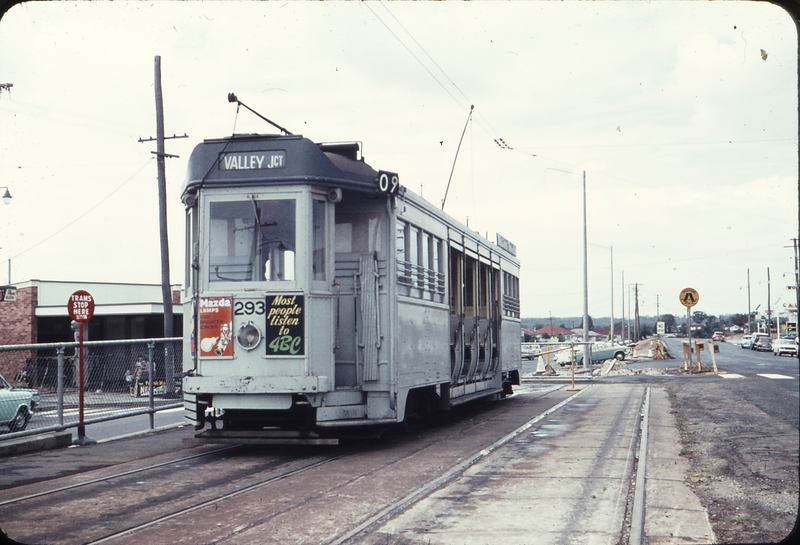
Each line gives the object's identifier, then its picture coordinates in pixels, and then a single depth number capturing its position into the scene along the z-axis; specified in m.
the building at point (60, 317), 34.44
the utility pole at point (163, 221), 20.92
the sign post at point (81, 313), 12.46
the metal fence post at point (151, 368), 14.09
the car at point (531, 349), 59.12
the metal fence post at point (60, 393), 12.29
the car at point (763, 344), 72.62
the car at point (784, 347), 58.83
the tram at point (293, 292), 10.26
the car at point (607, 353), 54.12
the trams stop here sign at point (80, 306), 12.70
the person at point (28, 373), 12.29
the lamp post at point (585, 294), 39.97
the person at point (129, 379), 13.71
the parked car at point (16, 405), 11.55
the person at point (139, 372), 13.91
